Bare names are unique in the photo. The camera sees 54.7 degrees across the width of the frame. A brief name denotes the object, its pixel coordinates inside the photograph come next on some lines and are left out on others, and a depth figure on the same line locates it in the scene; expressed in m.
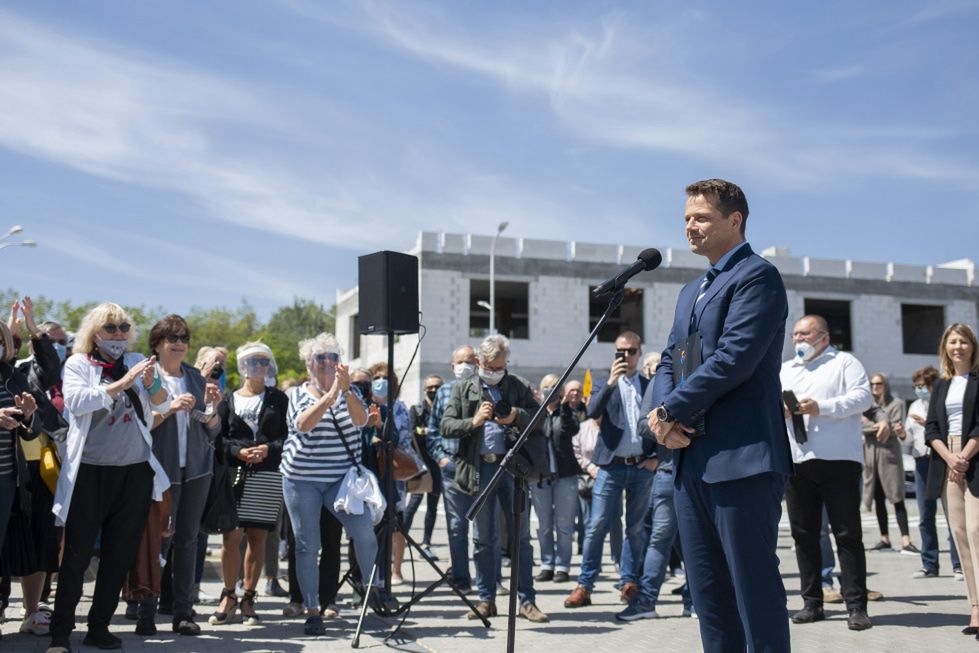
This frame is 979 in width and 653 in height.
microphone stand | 4.87
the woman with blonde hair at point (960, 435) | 6.60
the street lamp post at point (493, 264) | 36.53
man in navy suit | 3.84
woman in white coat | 5.85
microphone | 4.79
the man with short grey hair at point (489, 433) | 7.43
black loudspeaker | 7.62
